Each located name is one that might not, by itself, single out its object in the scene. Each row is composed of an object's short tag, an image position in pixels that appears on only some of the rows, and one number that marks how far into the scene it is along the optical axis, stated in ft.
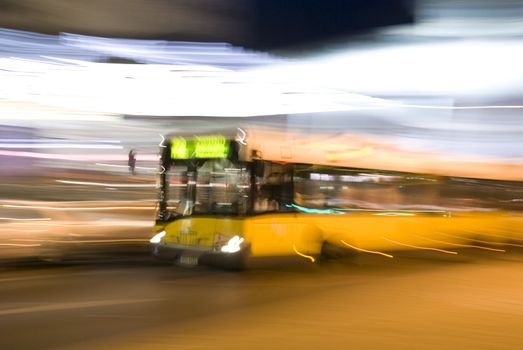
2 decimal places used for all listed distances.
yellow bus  41.63
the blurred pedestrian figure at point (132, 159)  42.80
